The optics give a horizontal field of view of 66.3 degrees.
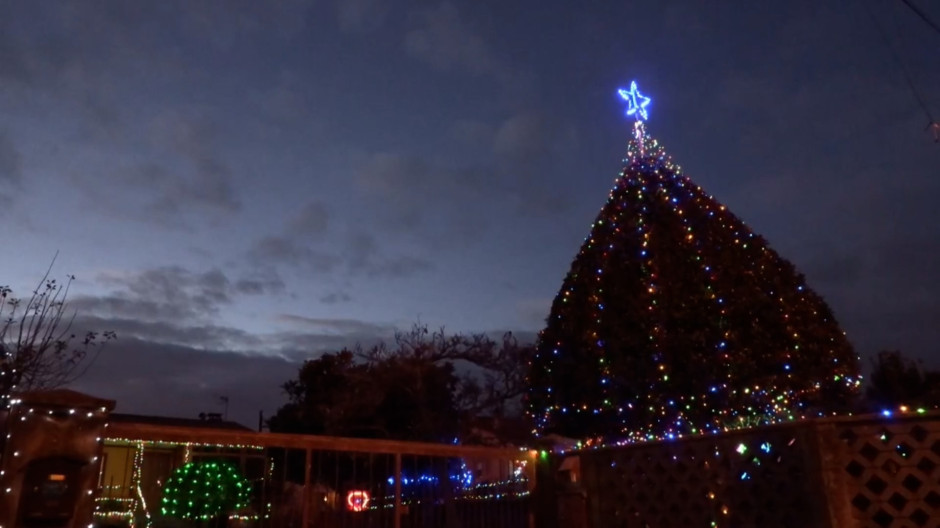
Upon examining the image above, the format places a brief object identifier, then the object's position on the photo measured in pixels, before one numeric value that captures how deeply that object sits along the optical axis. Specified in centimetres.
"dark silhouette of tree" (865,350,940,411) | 1382
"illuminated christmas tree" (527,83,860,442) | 747
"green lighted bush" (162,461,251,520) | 719
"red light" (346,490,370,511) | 612
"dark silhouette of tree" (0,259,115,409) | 1031
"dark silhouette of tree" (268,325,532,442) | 1636
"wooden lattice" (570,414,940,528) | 451
